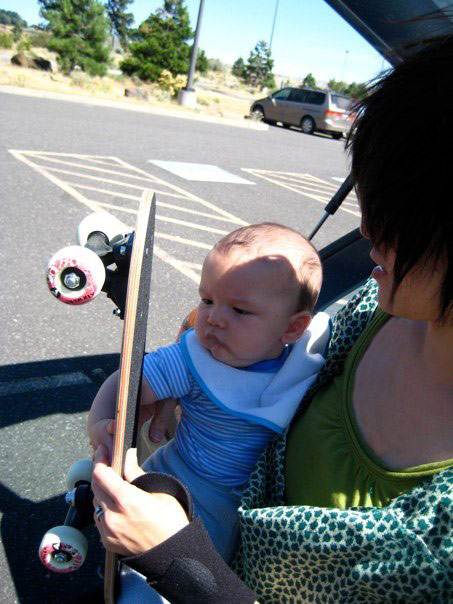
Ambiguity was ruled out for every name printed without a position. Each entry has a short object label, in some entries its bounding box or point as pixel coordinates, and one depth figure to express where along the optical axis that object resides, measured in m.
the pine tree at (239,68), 62.41
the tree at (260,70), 55.22
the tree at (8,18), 85.43
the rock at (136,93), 19.39
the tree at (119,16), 54.38
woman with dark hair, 0.86
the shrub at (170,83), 21.88
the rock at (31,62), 23.45
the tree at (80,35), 24.11
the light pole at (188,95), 19.14
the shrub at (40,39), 33.66
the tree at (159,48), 24.48
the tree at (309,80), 56.72
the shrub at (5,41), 30.56
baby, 1.33
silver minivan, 20.02
